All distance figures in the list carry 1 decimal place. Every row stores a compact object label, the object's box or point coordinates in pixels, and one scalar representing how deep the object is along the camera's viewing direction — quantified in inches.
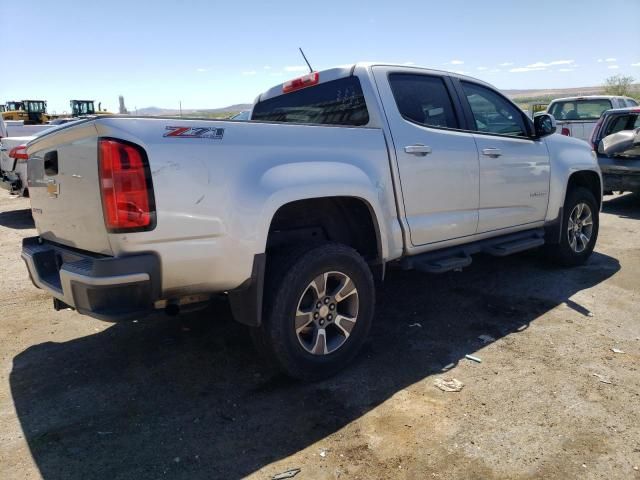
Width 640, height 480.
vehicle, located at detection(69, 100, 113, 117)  1347.2
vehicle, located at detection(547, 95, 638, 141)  454.9
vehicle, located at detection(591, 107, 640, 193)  329.7
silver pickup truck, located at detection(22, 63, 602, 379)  101.3
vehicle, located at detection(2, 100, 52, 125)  1217.7
